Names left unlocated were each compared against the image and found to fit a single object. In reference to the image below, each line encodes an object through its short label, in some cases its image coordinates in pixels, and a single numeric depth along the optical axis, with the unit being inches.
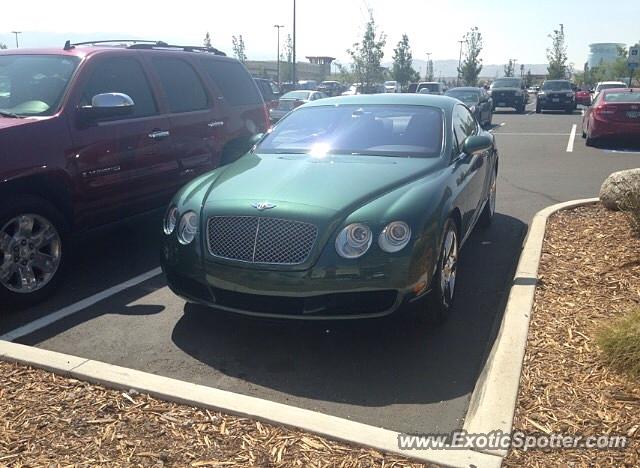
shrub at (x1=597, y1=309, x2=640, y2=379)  126.3
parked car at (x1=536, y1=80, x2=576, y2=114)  1206.3
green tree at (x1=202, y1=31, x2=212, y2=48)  2277.3
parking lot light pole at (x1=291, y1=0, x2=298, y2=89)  1336.1
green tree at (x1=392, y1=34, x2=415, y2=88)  2055.9
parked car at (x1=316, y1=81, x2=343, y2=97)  1586.5
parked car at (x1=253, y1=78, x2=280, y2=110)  830.7
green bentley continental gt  147.0
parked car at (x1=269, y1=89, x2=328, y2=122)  824.9
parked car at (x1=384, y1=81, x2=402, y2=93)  1871.6
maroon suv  181.2
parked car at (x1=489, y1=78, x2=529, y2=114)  1244.5
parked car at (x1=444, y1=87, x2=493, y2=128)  844.6
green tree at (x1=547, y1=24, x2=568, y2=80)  2314.2
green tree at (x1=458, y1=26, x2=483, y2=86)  2306.8
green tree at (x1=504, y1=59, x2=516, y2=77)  3016.7
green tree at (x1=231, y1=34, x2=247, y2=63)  2237.9
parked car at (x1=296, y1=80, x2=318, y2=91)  1686.3
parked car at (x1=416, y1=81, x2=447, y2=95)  1392.1
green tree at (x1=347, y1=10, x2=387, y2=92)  1659.7
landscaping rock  253.4
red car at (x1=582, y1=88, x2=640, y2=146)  566.6
